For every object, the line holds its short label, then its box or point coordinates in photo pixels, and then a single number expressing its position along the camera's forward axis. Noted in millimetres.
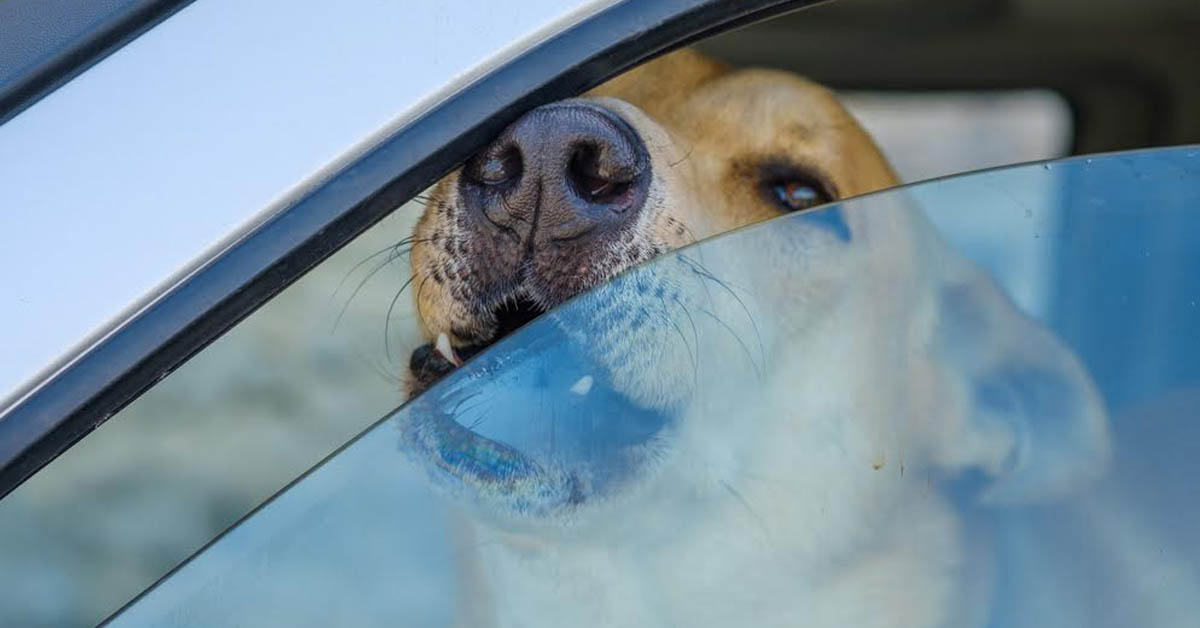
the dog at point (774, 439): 926
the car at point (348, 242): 897
